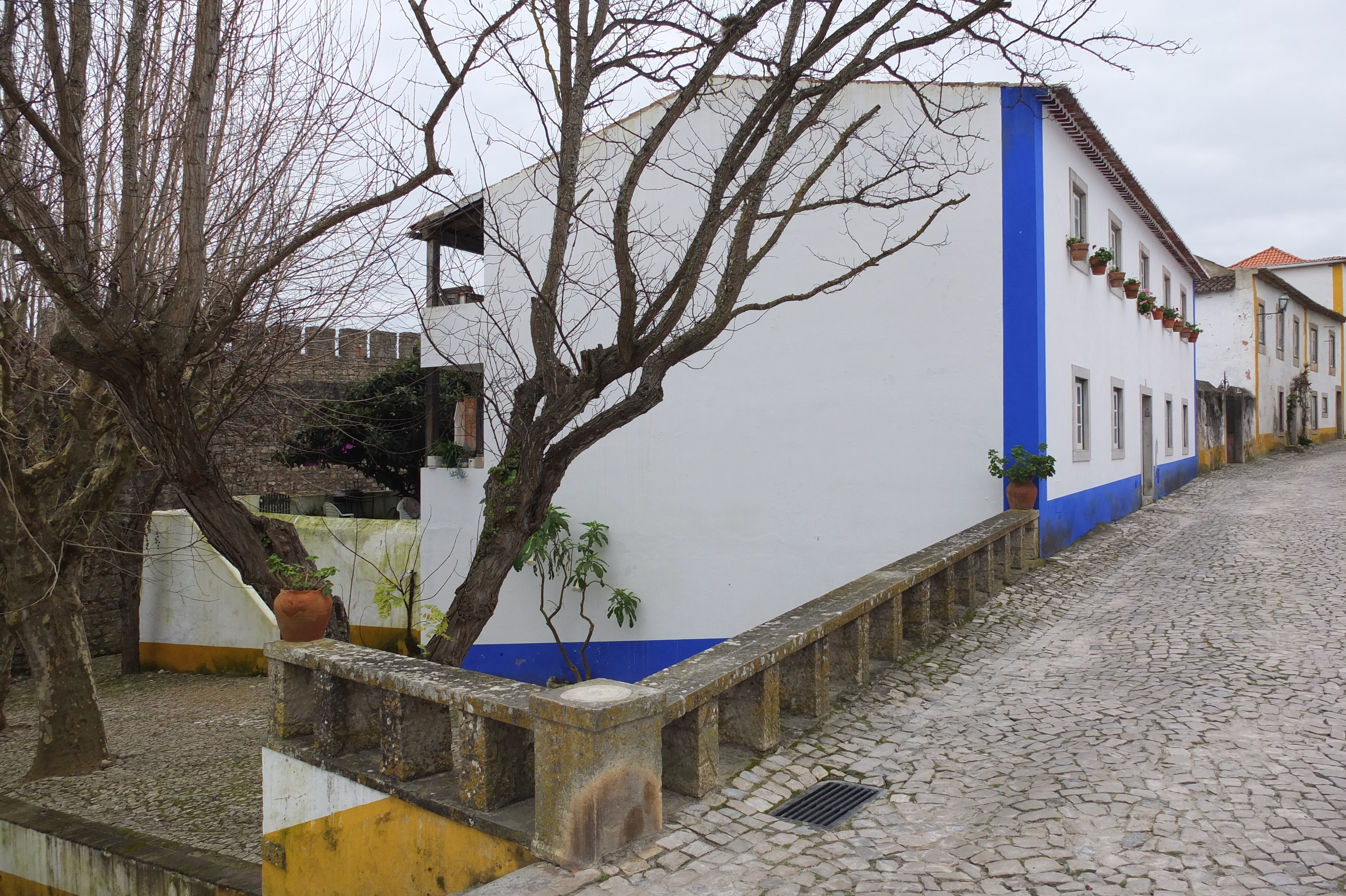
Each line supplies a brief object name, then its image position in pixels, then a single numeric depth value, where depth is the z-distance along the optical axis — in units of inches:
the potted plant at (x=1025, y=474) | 395.2
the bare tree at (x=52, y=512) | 308.0
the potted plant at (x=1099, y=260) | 481.1
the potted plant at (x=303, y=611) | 202.4
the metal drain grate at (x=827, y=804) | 153.5
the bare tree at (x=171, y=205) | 197.6
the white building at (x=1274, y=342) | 1008.2
